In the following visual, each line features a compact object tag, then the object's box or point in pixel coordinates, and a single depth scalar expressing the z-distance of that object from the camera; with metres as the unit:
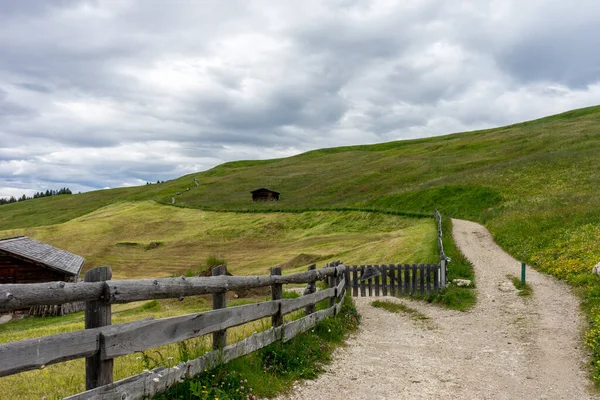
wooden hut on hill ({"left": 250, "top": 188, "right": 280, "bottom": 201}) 92.81
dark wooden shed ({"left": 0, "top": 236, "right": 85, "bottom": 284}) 35.59
